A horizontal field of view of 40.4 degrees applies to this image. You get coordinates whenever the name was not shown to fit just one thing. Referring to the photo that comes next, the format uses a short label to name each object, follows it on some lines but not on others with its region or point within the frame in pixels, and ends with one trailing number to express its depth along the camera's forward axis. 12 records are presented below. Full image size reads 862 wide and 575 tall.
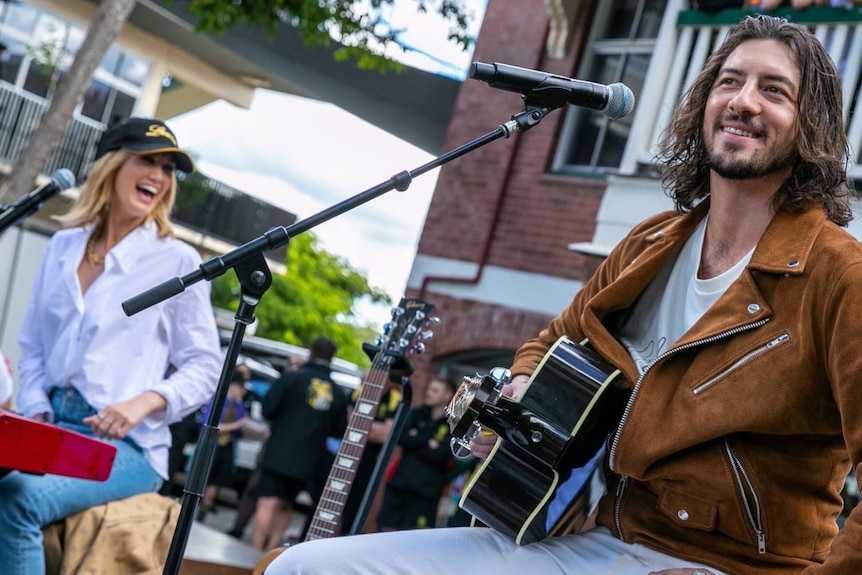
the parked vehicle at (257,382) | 14.45
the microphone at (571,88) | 3.05
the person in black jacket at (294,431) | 10.12
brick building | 10.98
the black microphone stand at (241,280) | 2.88
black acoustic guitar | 2.84
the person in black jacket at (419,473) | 9.67
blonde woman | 3.98
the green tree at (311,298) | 44.84
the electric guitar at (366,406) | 4.50
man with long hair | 2.55
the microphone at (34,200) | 4.02
